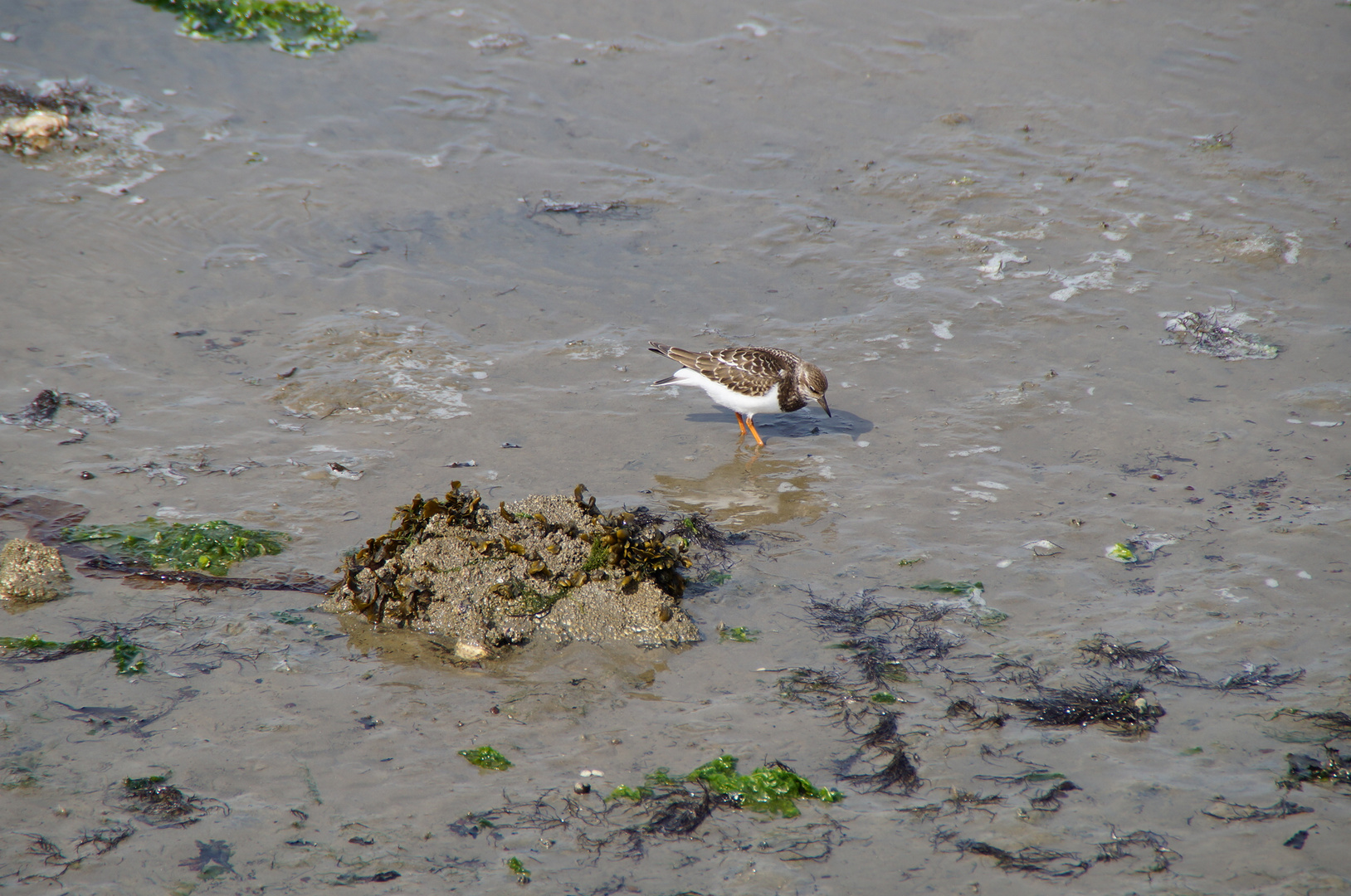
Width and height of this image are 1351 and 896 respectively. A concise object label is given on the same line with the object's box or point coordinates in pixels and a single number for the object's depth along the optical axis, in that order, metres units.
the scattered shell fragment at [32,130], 17.69
